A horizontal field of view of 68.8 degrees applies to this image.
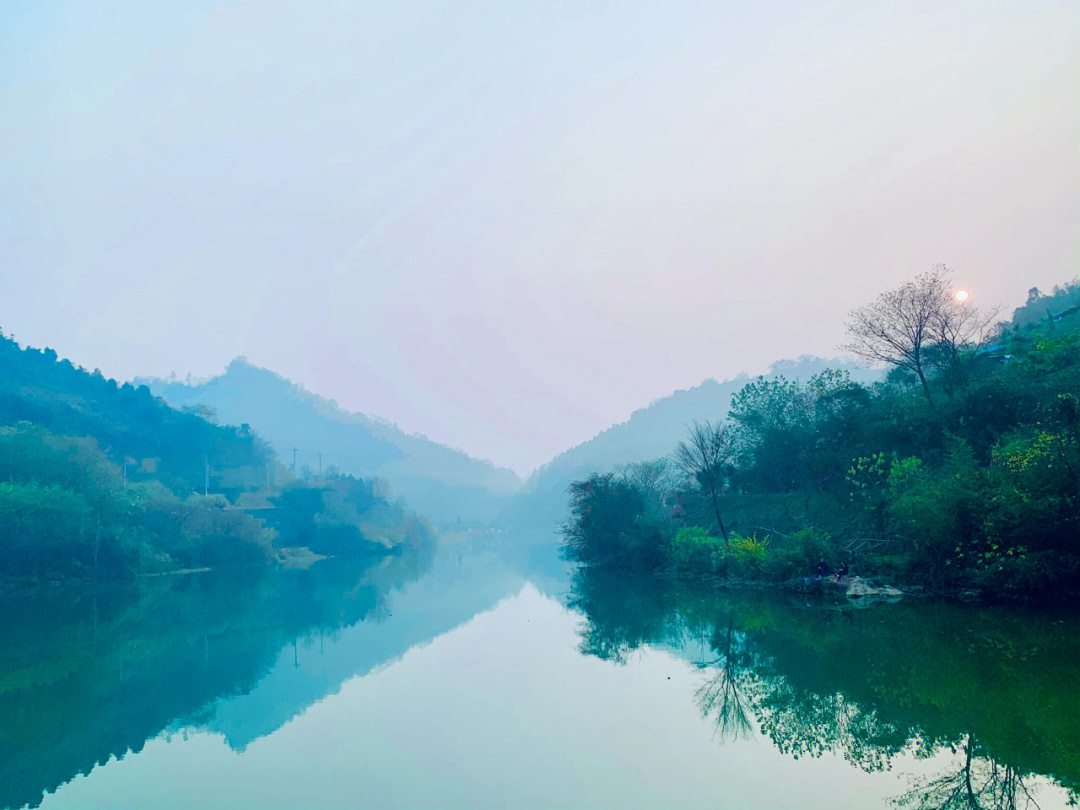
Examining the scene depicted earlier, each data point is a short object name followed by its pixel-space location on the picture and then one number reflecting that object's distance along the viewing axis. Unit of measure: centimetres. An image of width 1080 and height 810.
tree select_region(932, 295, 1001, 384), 2878
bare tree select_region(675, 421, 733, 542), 3175
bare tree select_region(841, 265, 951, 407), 2895
